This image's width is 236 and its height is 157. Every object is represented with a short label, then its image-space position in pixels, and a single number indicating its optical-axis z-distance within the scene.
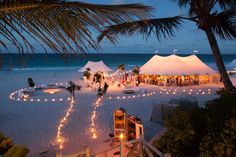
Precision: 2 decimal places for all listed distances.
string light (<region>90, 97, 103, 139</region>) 8.35
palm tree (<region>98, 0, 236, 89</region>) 5.15
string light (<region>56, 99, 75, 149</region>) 7.73
